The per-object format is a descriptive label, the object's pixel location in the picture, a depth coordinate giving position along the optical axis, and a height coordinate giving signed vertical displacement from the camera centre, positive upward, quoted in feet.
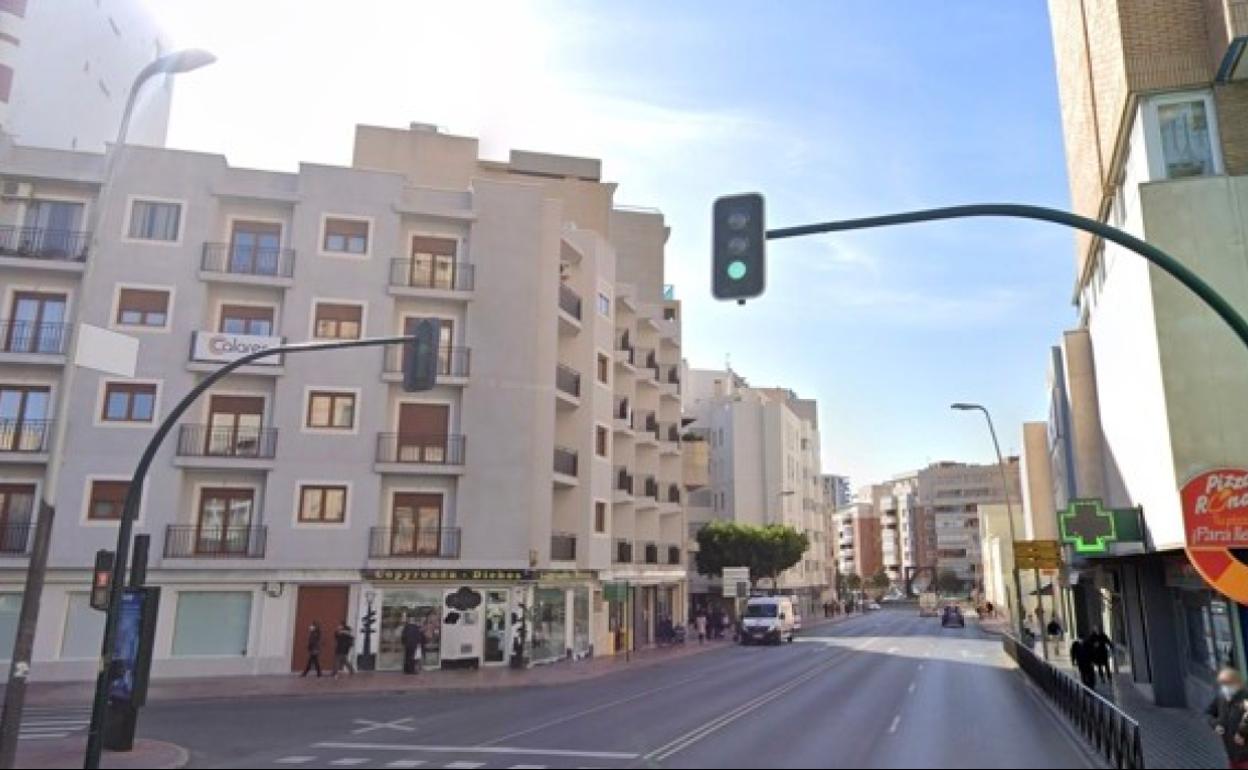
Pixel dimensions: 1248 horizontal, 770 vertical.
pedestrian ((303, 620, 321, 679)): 82.17 -8.58
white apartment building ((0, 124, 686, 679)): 86.69 +16.05
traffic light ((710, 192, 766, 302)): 25.32 +9.73
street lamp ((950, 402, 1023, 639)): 99.91 +19.75
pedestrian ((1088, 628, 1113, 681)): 70.23 -6.62
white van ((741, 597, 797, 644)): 141.90 -9.33
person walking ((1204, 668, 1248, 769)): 30.53 -5.39
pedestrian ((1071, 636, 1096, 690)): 67.92 -7.59
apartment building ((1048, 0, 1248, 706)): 44.68 +18.00
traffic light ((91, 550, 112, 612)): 41.75 -1.14
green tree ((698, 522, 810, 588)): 195.72 +4.23
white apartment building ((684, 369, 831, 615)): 246.88 +31.42
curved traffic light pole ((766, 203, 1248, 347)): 25.03 +10.77
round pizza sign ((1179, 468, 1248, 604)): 29.91 +2.30
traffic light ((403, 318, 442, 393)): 39.75 +9.83
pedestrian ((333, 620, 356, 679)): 82.33 -8.35
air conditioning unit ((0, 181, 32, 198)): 88.84 +39.39
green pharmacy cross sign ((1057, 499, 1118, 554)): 57.31 +3.11
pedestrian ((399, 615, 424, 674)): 87.51 -8.51
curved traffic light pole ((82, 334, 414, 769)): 40.01 +1.05
